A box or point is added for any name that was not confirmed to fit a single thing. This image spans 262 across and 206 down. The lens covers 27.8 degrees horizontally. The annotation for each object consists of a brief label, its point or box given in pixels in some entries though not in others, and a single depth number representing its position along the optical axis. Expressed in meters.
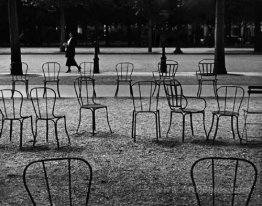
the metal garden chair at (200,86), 14.95
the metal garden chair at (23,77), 14.35
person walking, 22.47
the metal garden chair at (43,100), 13.27
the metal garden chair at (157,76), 17.26
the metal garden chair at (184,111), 9.38
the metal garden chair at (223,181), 6.38
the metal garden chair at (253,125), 9.82
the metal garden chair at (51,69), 20.64
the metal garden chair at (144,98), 10.77
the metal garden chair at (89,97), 10.02
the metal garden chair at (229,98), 13.42
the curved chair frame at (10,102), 13.01
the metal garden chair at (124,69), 20.61
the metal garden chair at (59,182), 6.40
